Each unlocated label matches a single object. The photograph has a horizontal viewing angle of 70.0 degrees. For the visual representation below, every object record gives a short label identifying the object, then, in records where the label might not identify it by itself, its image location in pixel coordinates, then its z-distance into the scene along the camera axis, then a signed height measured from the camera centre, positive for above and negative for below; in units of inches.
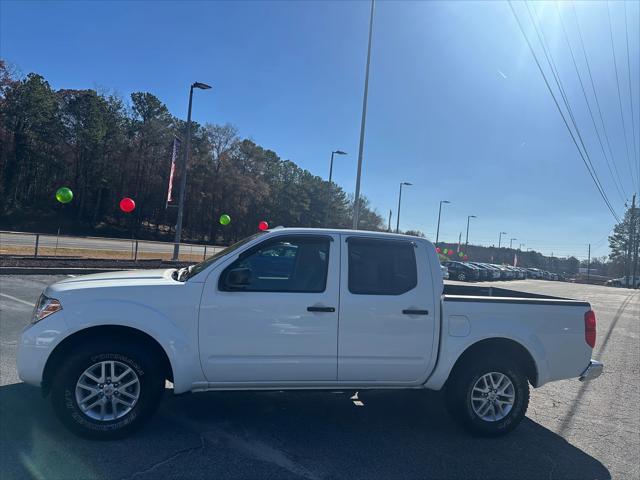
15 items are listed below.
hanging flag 914.6 +170.7
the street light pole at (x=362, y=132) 738.1 +206.0
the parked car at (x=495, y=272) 1723.7 -16.2
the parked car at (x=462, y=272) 1476.4 -23.6
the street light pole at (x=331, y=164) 1277.1 +251.0
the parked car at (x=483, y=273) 1594.5 -22.1
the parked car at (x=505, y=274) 1843.0 -22.2
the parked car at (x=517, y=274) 2052.2 -20.8
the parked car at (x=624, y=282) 2519.1 -21.4
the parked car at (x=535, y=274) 2524.6 -16.0
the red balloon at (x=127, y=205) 858.5 +58.0
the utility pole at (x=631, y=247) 2238.7 +190.6
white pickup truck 149.8 -28.8
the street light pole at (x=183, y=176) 813.9 +126.8
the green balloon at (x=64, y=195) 862.3 +65.9
